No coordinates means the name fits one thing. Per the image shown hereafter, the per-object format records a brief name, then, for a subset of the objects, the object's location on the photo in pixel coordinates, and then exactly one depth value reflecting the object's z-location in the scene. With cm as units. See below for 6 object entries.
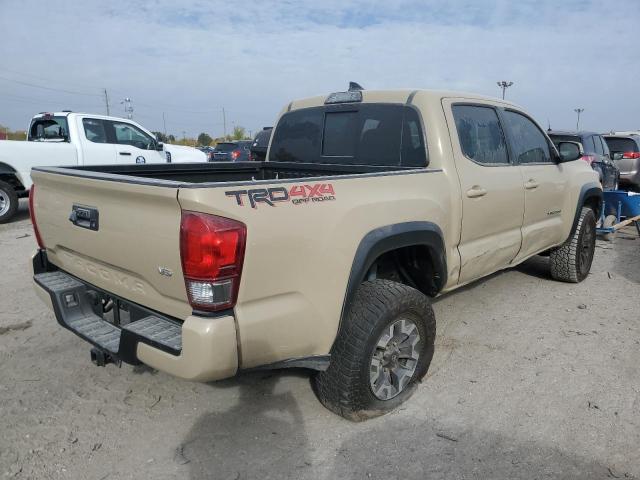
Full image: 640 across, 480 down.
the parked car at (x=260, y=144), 1200
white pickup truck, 888
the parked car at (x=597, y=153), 924
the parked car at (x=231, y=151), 1880
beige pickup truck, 212
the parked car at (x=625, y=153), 1197
